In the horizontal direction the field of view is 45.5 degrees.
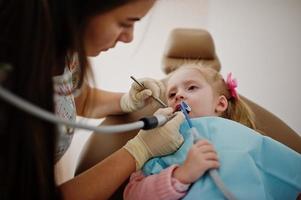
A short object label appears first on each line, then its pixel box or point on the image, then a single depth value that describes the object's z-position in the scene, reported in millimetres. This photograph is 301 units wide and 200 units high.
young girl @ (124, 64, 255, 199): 1011
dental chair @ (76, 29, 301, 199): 1458
